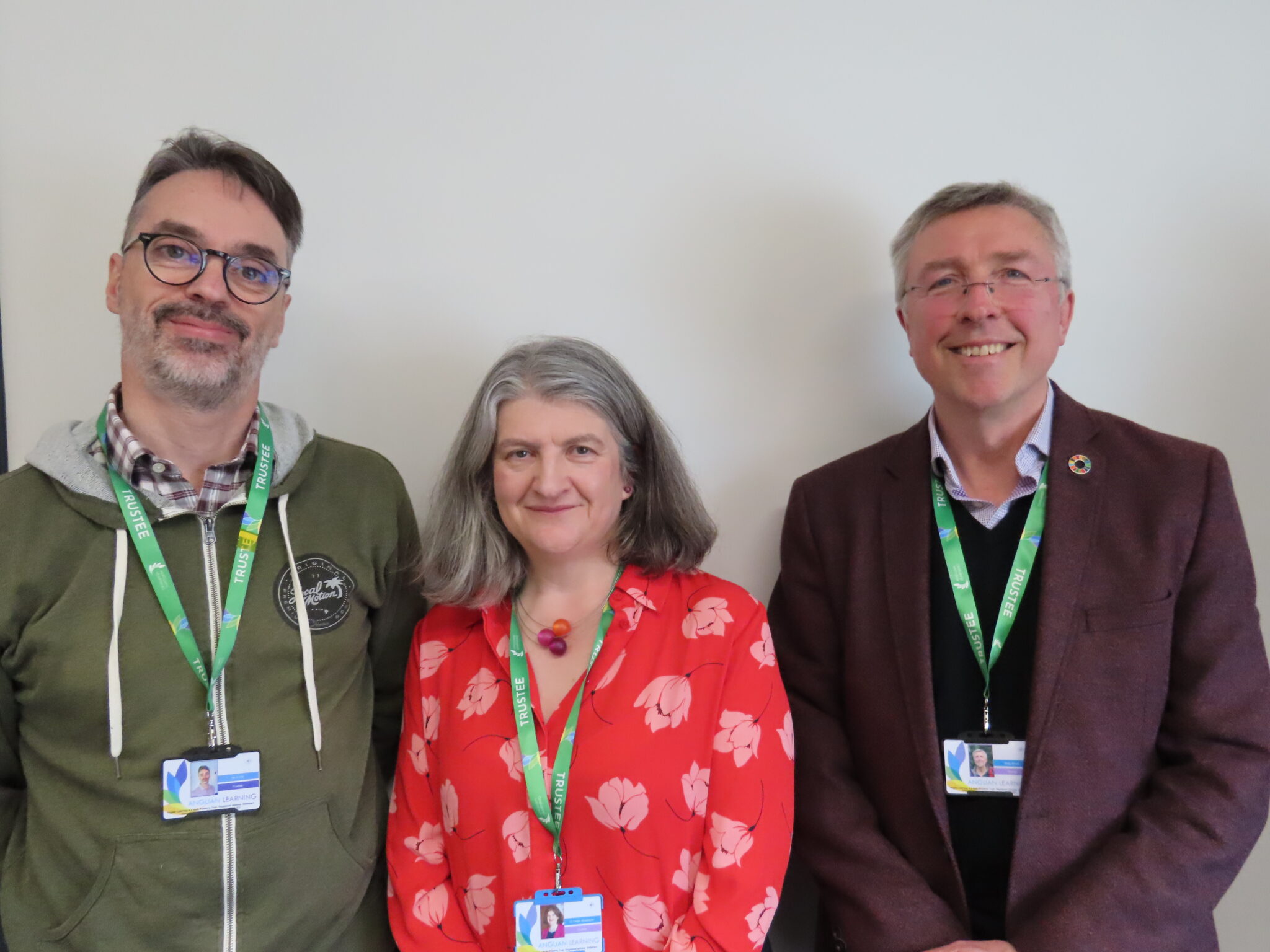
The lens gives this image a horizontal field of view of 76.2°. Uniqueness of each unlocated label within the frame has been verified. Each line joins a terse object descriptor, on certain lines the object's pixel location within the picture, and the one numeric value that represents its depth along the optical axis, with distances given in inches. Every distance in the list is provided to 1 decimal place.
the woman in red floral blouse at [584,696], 62.4
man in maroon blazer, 64.5
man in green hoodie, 62.1
